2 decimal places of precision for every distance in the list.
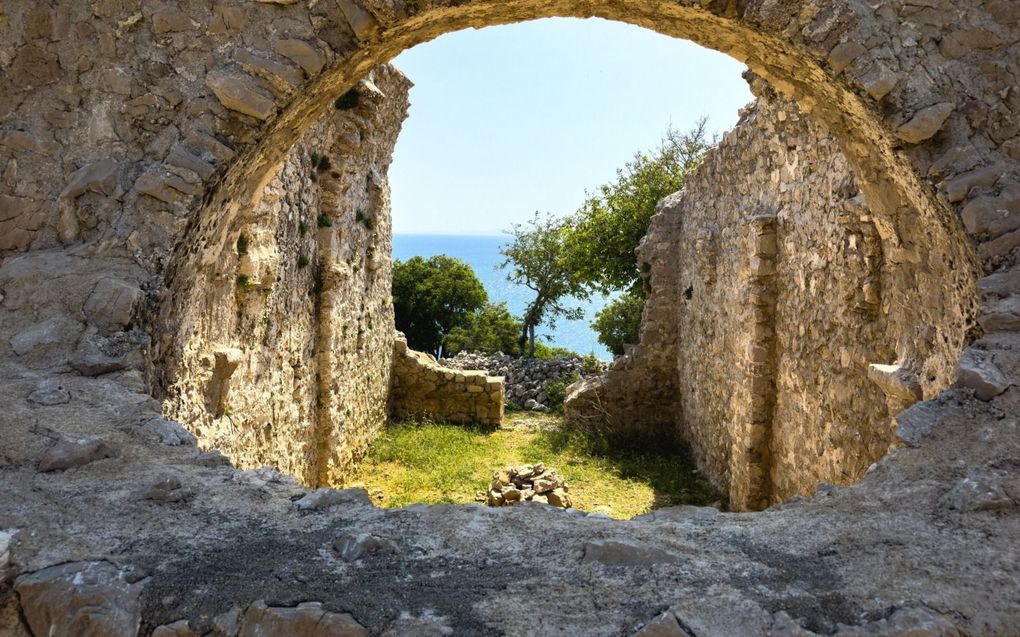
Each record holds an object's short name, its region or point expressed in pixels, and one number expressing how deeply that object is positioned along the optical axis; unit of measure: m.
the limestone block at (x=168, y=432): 2.24
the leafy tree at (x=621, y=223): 14.78
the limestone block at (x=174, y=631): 1.39
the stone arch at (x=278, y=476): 1.47
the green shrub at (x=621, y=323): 15.49
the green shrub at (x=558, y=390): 11.08
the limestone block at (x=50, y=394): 2.30
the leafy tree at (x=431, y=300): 19.38
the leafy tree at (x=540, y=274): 19.81
